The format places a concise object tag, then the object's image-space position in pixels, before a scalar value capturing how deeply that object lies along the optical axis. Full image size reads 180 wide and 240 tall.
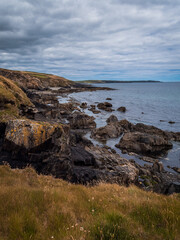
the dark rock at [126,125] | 34.09
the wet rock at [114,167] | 12.69
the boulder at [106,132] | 28.74
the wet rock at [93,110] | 51.76
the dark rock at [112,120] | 38.25
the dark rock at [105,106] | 57.31
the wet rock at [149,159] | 20.67
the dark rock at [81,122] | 33.56
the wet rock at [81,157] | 13.81
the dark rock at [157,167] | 17.81
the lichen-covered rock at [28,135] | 10.65
